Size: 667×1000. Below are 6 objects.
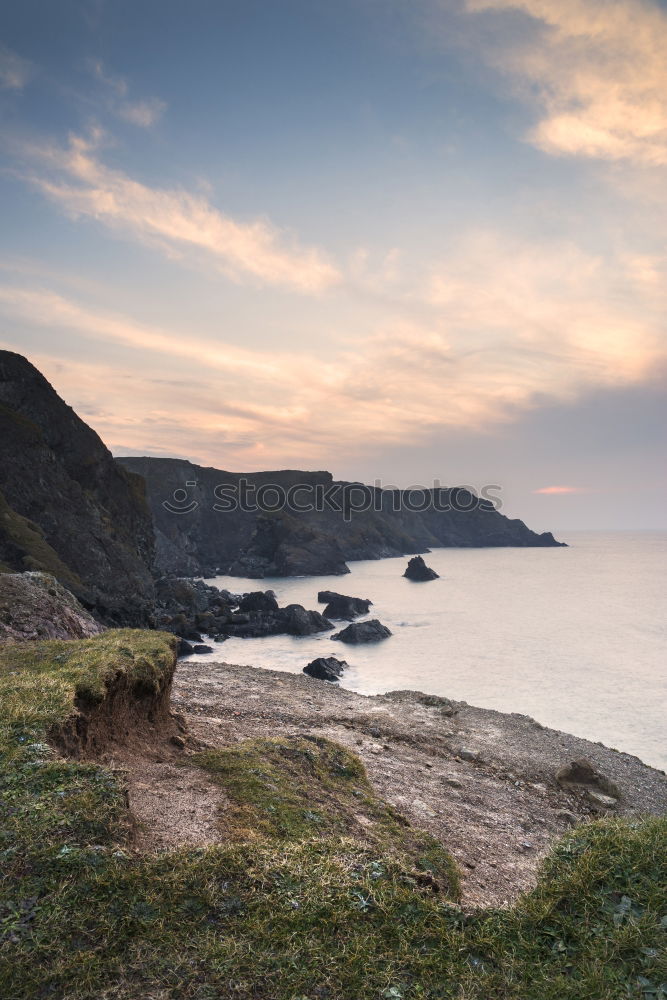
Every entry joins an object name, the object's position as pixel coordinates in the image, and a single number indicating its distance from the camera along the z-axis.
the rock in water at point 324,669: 33.91
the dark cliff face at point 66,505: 40.16
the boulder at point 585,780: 15.02
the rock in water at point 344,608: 60.31
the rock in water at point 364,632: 47.28
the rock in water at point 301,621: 49.41
